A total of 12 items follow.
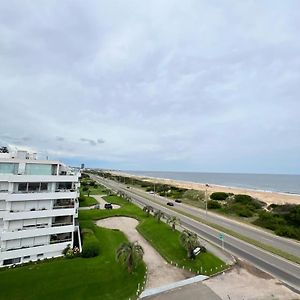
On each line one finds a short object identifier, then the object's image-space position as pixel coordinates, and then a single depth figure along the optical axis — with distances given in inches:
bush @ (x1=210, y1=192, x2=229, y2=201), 3049.6
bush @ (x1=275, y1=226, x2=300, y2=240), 1484.3
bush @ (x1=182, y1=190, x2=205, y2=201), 3168.5
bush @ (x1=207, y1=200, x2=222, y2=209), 2424.8
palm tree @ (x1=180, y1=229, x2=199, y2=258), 1049.2
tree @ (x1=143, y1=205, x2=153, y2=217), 1898.5
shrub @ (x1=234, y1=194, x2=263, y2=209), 2523.6
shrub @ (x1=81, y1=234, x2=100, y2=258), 1127.5
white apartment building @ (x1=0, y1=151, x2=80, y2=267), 1082.0
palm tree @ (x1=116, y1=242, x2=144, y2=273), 940.0
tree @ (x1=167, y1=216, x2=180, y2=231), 1437.4
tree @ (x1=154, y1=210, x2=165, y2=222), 1602.4
